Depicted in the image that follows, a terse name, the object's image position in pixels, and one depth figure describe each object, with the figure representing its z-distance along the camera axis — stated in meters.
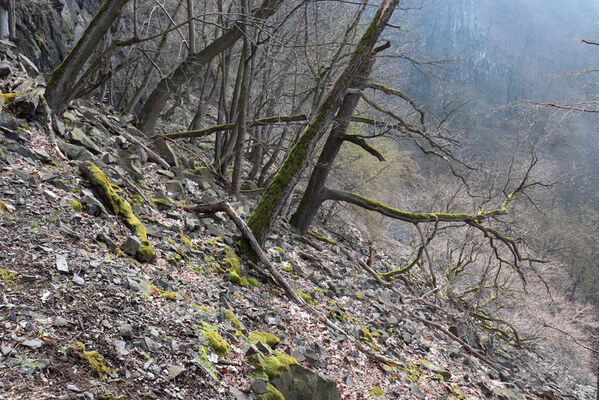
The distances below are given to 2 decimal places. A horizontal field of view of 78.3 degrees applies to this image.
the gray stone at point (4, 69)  5.09
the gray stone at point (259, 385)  2.98
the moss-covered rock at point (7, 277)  2.57
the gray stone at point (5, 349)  2.09
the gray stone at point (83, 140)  5.42
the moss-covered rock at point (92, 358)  2.30
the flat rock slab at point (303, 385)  3.23
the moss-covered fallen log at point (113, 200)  4.33
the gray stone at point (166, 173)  6.90
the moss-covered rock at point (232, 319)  3.77
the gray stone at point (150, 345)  2.71
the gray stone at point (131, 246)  3.91
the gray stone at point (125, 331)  2.67
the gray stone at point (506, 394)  6.15
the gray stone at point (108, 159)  5.56
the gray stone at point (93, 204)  4.09
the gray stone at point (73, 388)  2.09
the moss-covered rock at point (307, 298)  5.54
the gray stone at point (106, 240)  3.74
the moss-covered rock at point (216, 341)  3.15
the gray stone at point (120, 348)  2.52
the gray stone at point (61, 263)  2.92
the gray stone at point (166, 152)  7.69
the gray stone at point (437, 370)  5.87
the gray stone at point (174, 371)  2.59
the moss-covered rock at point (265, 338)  3.72
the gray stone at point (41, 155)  4.32
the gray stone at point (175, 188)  6.41
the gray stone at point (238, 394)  2.81
